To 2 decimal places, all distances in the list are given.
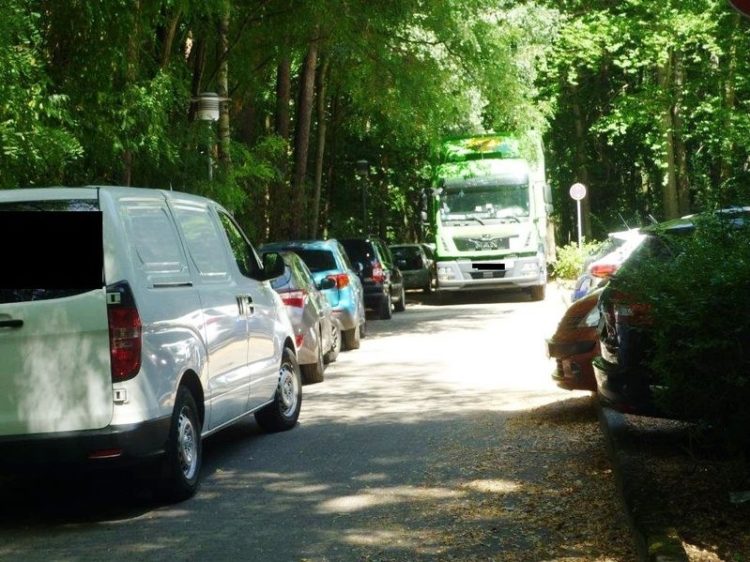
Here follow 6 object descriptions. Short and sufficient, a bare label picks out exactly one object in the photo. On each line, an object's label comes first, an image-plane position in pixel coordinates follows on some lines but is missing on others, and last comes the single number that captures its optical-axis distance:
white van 7.84
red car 11.27
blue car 20.03
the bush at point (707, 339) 6.98
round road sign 42.06
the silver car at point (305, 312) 15.32
